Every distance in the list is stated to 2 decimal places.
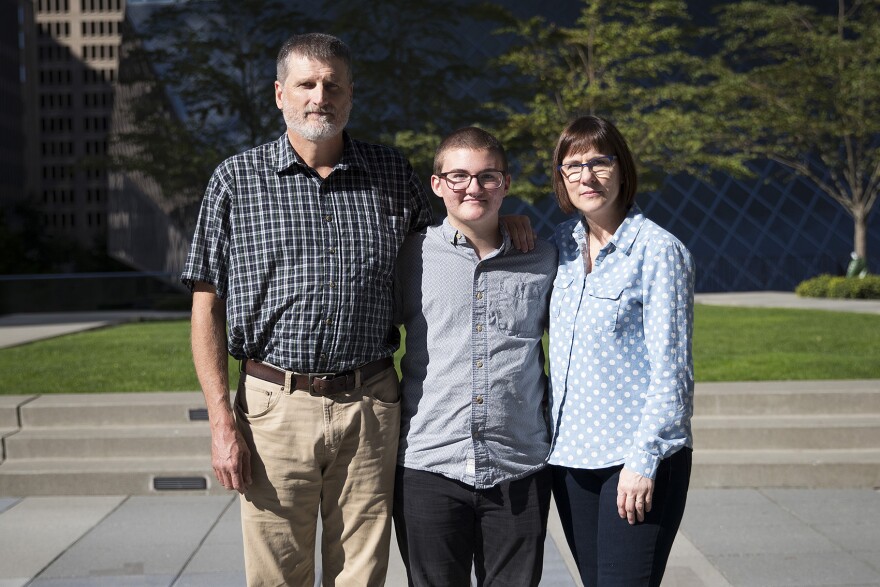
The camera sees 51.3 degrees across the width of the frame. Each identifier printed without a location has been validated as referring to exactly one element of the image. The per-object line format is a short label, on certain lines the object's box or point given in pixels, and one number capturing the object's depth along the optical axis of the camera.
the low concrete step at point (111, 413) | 6.79
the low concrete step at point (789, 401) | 6.76
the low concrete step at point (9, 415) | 6.83
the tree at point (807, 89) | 22.05
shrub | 20.14
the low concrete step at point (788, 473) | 6.00
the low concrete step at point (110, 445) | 6.41
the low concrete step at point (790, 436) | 6.33
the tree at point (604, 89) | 19.23
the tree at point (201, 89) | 21.34
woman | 2.58
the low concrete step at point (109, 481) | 6.07
